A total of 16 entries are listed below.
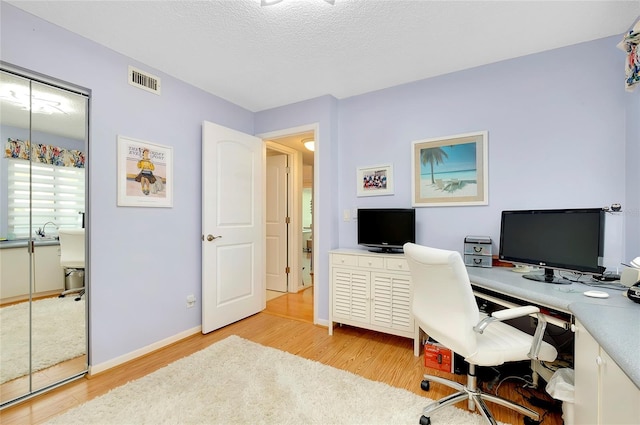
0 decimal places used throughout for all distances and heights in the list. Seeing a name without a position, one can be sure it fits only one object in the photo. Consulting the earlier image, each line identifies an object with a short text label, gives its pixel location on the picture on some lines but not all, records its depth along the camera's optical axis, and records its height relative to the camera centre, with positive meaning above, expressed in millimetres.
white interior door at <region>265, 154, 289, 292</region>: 4371 -159
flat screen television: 2627 -142
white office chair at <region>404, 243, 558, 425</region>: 1413 -610
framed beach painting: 2451 +395
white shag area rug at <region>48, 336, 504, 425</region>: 1611 -1194
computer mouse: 1440 -423
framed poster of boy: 2260 +338
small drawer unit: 2225 -312
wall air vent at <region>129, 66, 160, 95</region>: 2312 +1143
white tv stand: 2479 -749
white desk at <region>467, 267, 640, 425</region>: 809 -469
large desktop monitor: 1657 -175
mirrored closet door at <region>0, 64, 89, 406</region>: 1740 -133
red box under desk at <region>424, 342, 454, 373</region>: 2084 -1099
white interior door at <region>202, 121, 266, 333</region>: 2844 -152
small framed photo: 2879 +351
